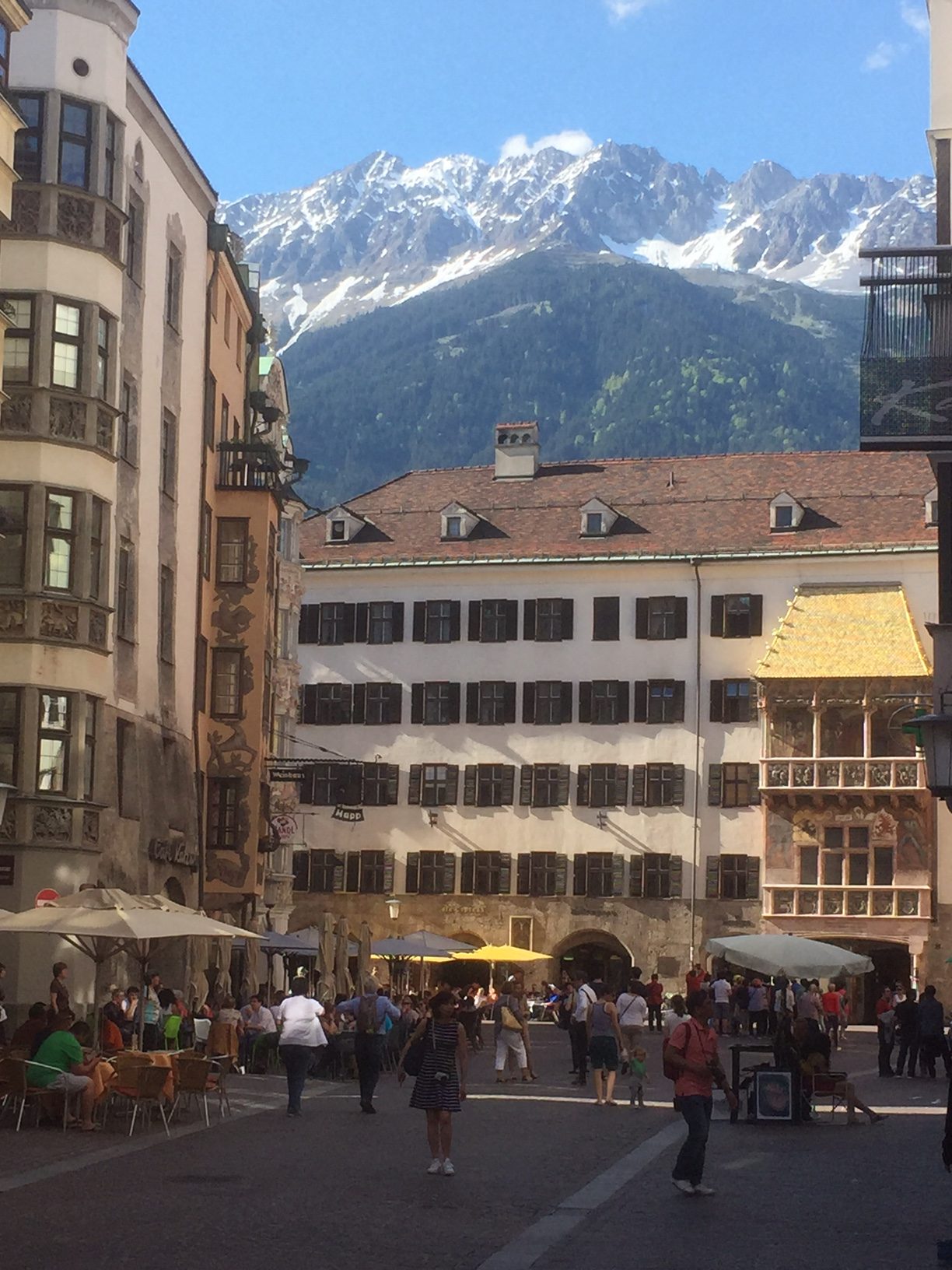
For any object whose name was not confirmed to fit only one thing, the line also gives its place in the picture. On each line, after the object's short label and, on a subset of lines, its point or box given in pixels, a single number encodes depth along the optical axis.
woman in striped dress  19.94
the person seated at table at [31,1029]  25.52
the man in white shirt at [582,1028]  36.78
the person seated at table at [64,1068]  24.50
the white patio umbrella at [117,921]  26.59
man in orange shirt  18.38
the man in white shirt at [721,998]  54.28
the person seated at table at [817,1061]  28.23
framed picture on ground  27.98
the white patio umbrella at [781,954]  39.12
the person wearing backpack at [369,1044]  28.42
